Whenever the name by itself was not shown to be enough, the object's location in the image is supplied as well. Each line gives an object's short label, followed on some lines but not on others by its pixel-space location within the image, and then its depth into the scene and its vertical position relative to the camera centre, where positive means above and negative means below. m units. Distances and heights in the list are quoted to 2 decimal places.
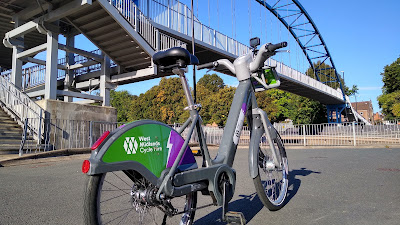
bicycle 1.77 -0.23
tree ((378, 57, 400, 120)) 40.45 +6.30
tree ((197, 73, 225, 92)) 64.62 +11.30
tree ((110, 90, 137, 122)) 66.38 +7.49
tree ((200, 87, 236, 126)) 36.59 +3.19
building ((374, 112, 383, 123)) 109.06 +4.86
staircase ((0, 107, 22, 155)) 9.85 +0.01
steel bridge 12.60 +4.71
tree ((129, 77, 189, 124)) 47.50 +5.04
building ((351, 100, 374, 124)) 94.19 +6.53
